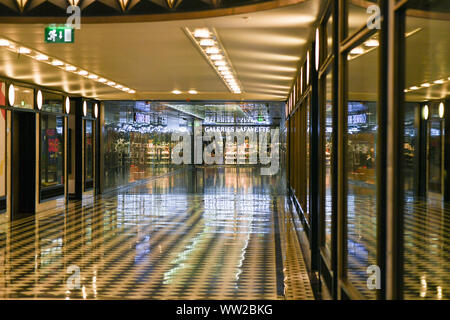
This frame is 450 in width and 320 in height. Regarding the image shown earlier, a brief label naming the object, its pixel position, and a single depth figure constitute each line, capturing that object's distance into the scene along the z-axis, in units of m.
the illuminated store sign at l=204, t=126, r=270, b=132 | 38.34
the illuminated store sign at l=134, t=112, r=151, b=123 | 24.61
